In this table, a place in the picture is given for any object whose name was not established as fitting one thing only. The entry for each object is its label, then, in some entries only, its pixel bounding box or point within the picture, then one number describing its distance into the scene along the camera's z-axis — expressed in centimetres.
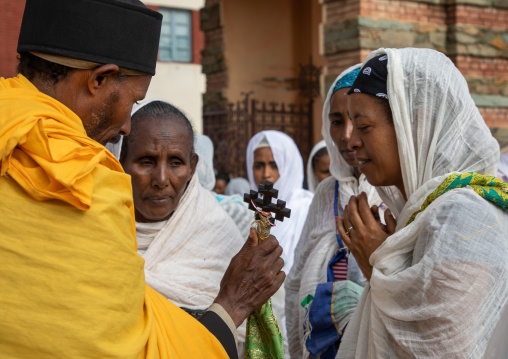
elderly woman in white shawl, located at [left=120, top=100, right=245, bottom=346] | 306
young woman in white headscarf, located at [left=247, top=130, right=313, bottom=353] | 536
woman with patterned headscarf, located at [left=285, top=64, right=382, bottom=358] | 291
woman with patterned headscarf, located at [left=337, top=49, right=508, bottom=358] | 201
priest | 162
